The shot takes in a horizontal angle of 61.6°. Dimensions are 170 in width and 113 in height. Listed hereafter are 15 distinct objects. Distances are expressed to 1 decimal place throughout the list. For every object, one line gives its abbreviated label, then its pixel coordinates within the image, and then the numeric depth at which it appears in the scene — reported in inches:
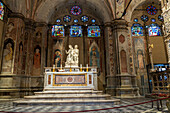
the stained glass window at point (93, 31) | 727.1
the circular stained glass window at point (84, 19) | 748.3
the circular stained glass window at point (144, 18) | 751.1
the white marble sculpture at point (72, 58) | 494.2
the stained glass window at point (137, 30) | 729.0
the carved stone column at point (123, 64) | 529.7
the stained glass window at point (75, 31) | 721.1
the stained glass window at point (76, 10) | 757.9
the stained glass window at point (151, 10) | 762.2
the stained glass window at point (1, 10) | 527.9
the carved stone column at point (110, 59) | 578.7
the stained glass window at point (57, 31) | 711.7
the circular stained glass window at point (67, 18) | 742.5
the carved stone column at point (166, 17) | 340.2
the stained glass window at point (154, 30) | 732.7
